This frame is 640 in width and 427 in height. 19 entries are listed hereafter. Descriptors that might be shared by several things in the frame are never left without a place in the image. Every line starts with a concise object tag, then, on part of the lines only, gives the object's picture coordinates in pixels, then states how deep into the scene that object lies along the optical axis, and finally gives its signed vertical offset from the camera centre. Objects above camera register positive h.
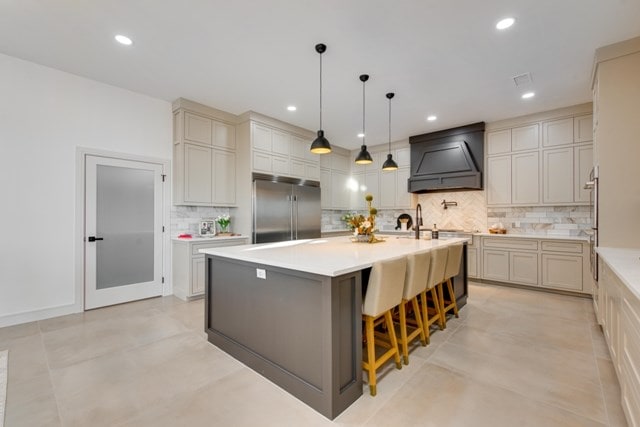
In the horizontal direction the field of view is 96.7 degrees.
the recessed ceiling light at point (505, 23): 2.48 +1.70
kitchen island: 1.75 -0.72
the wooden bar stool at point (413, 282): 2.34 -0.57
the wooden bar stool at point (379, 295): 1.93 -0.56
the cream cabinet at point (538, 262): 4.11 -0.74
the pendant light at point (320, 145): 3.09 +0.76
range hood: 5.18 +1.08
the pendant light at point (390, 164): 4.00 +0.73
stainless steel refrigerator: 4.70 +0.11
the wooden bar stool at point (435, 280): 2.73 -0.65
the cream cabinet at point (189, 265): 4.06 -0.73
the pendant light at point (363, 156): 3.53 +0.75
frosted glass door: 3.70 -0.22
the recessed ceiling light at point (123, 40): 2.77 +1.74
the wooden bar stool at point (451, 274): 3.11 -0.66
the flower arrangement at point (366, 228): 3.33 -0.15
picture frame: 4.61 -0.21
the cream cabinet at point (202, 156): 4.28 +0.94
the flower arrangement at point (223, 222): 4.75 -0.11
